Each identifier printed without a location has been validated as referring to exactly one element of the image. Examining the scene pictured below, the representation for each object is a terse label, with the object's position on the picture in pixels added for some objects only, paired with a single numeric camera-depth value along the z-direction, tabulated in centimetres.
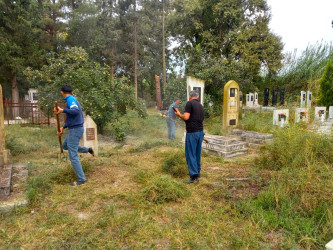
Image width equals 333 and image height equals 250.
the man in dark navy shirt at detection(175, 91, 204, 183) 459
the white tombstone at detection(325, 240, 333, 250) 221
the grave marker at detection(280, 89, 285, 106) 1762
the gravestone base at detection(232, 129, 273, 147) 805
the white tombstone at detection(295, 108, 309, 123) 1010
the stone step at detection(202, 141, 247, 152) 706
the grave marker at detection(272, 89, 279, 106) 1844
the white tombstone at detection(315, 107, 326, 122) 1131
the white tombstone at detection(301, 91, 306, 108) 1509
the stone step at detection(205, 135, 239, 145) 727
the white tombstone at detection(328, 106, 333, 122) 1276
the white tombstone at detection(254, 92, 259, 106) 1978
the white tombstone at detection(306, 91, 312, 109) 1515
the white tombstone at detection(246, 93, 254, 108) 1941
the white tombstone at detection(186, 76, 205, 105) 1079
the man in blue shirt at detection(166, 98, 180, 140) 943
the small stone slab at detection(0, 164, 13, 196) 389
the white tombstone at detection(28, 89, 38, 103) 2077
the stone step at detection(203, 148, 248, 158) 697
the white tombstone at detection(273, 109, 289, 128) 991
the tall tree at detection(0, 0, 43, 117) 1628
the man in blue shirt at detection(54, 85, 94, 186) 445
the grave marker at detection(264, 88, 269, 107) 1886
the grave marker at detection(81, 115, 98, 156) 684
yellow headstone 959
